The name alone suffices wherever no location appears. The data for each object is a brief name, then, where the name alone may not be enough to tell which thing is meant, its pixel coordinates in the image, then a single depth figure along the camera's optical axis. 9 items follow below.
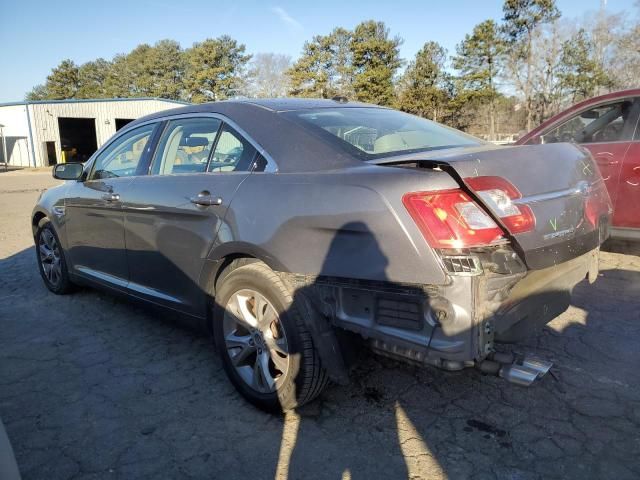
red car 4.70
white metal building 31.58
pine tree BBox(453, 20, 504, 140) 38.72
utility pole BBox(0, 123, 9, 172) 31.04
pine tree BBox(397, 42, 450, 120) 38.22
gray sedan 1.95
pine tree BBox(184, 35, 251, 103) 52.50
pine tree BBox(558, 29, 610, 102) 36.84
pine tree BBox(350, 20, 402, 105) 39.75
